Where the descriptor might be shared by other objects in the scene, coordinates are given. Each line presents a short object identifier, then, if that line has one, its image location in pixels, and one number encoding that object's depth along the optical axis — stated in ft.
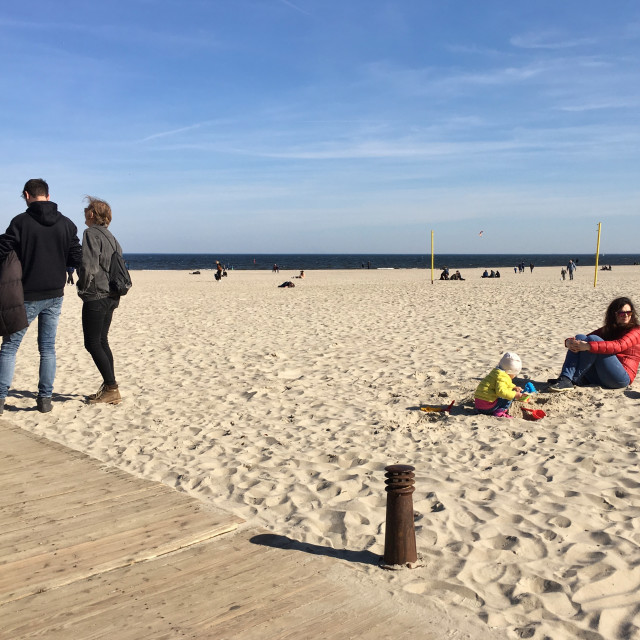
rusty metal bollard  10.82
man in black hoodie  20.36
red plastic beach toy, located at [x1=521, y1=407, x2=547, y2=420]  20.35
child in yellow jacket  20.40
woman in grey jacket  21.48
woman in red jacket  23.20
